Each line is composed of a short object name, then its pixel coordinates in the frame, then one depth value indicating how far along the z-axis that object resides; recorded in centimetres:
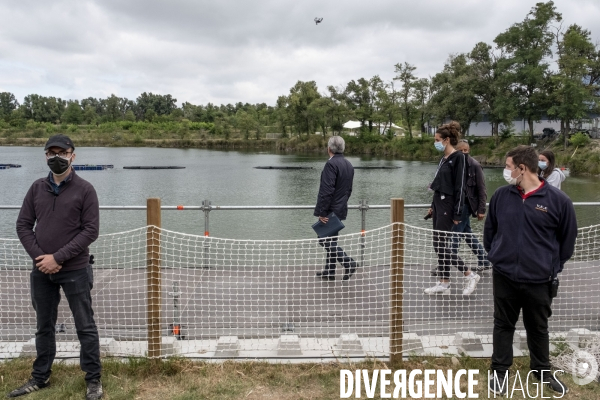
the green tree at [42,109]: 11819
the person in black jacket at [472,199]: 540
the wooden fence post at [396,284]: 413
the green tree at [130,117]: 11825
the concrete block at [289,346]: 418
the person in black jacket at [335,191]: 577
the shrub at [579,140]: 3853
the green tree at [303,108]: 7638
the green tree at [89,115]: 11706
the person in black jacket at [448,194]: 524
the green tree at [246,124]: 8938
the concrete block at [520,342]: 438
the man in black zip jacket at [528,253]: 354
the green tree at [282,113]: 8006
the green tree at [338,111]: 7094
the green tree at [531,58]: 4578
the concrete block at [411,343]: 423
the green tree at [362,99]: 6894
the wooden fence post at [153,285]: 402
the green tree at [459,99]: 5050
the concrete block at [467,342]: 429
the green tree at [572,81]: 4128
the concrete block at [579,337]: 431
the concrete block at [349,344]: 421
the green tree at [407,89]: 6359
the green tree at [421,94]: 6312
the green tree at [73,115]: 11544
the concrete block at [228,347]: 416
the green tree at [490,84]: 4769
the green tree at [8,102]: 12988
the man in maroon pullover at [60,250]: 351
